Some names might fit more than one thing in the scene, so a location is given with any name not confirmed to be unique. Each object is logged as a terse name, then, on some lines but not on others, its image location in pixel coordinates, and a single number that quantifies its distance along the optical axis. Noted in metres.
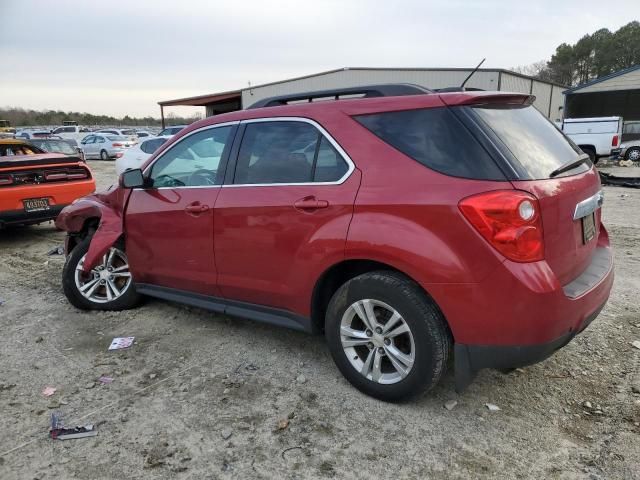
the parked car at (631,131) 23.00
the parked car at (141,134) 32.44
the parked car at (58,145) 13.88
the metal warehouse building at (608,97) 27.03
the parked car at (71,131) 36.34
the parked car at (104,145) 25.78
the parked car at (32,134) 32.10
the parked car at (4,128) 42.88
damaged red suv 2.43
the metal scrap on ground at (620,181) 12.60
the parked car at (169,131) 20.22
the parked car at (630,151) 21.50
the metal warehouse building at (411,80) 26.67
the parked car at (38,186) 6.80
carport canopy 37.60
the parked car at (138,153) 11.63
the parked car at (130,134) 27.80
